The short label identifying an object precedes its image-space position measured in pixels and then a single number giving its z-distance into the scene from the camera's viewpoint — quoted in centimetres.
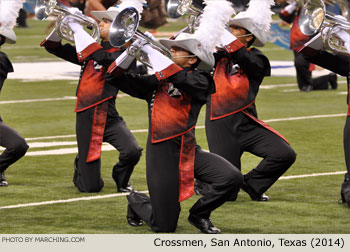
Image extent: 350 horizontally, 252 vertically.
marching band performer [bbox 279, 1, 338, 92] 2792
